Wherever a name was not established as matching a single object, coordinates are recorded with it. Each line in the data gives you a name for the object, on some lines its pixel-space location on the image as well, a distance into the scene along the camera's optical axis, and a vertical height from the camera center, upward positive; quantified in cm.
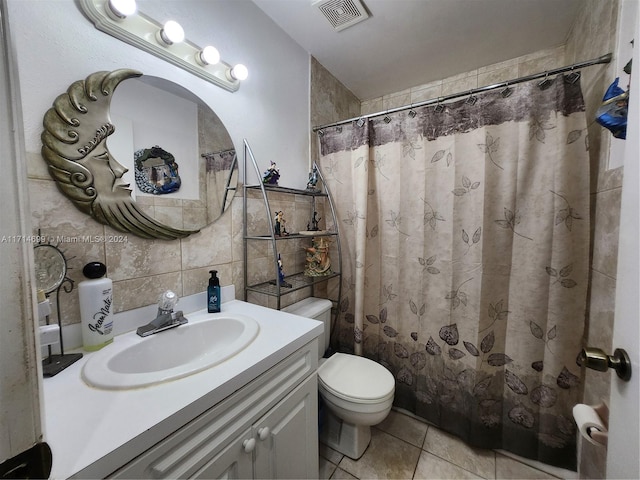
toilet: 121 -82
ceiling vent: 133 +118
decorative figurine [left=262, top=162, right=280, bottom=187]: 136 +28
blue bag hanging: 72 +33
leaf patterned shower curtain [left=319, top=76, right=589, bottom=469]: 117 -17
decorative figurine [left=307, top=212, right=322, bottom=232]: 169 +0
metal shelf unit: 129 -6
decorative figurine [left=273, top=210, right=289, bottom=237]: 143 +0
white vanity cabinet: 57 -58
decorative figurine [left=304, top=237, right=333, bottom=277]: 163 -22
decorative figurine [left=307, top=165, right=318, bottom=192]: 167 +30
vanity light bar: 85 +73
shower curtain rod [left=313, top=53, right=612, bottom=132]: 103 +69
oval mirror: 80 +28
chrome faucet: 94 -35
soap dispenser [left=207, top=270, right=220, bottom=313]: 113 -31
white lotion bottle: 80 -26
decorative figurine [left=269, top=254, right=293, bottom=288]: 144 -33
